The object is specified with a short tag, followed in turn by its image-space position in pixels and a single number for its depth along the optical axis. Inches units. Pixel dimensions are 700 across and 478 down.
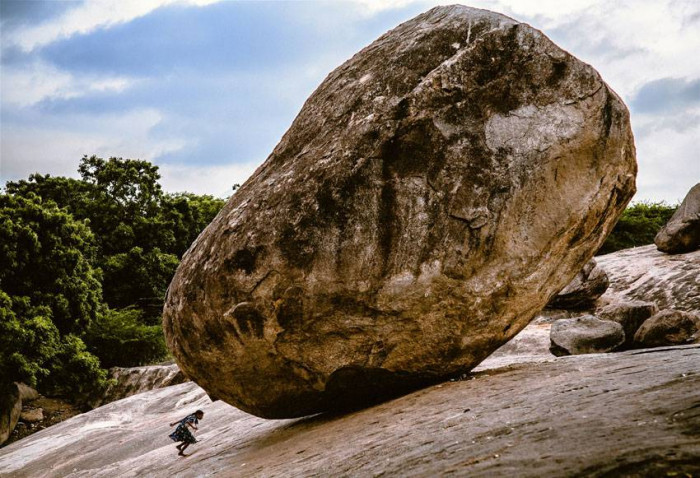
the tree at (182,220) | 1198.3
